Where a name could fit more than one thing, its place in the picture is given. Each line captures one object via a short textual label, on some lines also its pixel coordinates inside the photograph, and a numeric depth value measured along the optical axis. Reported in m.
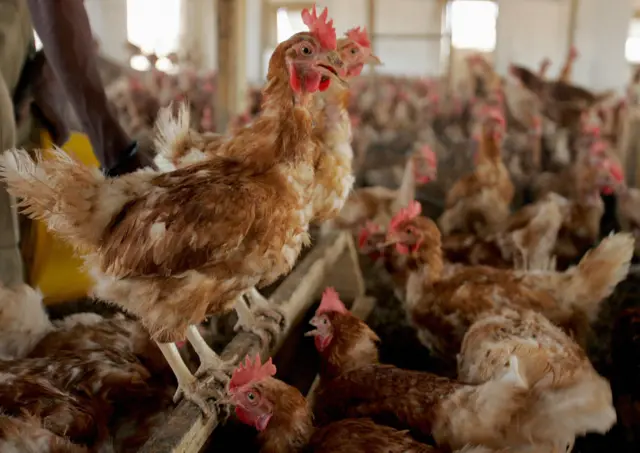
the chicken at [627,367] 1.60
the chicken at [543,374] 1.01
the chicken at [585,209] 2.69
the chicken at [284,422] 1.16
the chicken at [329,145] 1.45
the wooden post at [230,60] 2.61
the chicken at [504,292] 1.76
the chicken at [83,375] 1.20
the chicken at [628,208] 2.98
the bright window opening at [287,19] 7.64
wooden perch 0.96
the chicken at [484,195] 2.94
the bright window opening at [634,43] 6.13
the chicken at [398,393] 1.08
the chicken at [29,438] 1.03
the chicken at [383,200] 2.93
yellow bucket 1.96
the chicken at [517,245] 2.40
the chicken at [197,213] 1.05
